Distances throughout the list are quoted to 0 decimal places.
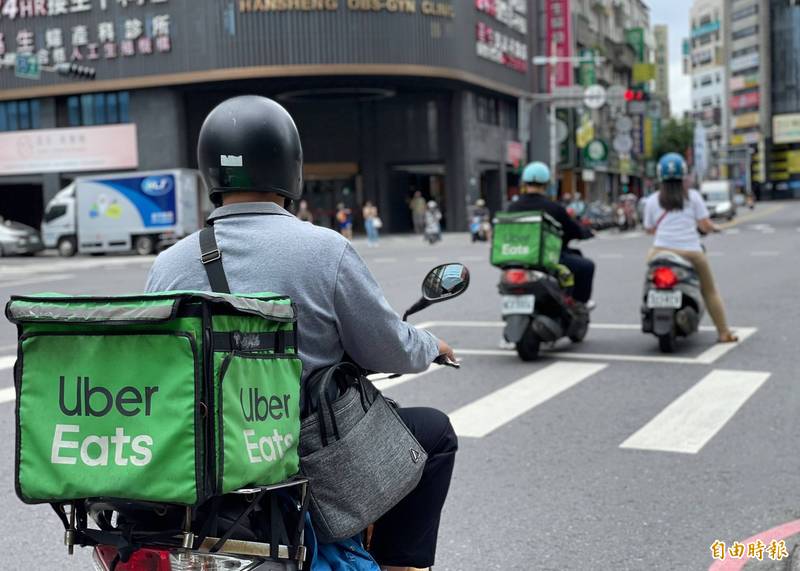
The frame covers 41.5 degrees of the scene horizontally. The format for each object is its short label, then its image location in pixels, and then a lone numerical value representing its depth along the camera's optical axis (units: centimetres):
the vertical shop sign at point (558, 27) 5488
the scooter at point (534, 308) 855
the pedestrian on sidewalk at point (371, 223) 3453
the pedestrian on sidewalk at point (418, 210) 4156
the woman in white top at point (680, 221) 911
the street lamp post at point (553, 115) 3867
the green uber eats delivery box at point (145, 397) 201
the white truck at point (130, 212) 3216
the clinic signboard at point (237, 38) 3950
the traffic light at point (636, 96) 3341
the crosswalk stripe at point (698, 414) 586
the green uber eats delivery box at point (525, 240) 855
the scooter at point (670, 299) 874
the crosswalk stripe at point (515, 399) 647
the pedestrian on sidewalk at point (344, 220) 3662
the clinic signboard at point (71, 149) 4319
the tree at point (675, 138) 8688
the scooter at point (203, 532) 212
